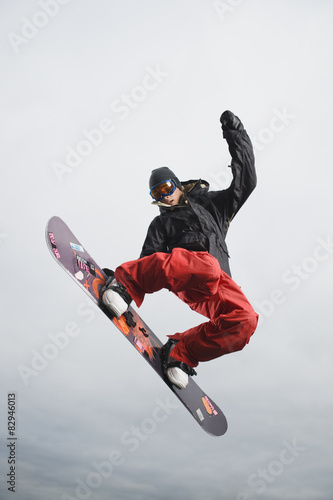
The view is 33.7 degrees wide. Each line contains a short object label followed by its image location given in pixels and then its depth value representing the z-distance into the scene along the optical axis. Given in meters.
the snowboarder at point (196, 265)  4.91
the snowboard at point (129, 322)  5.10
